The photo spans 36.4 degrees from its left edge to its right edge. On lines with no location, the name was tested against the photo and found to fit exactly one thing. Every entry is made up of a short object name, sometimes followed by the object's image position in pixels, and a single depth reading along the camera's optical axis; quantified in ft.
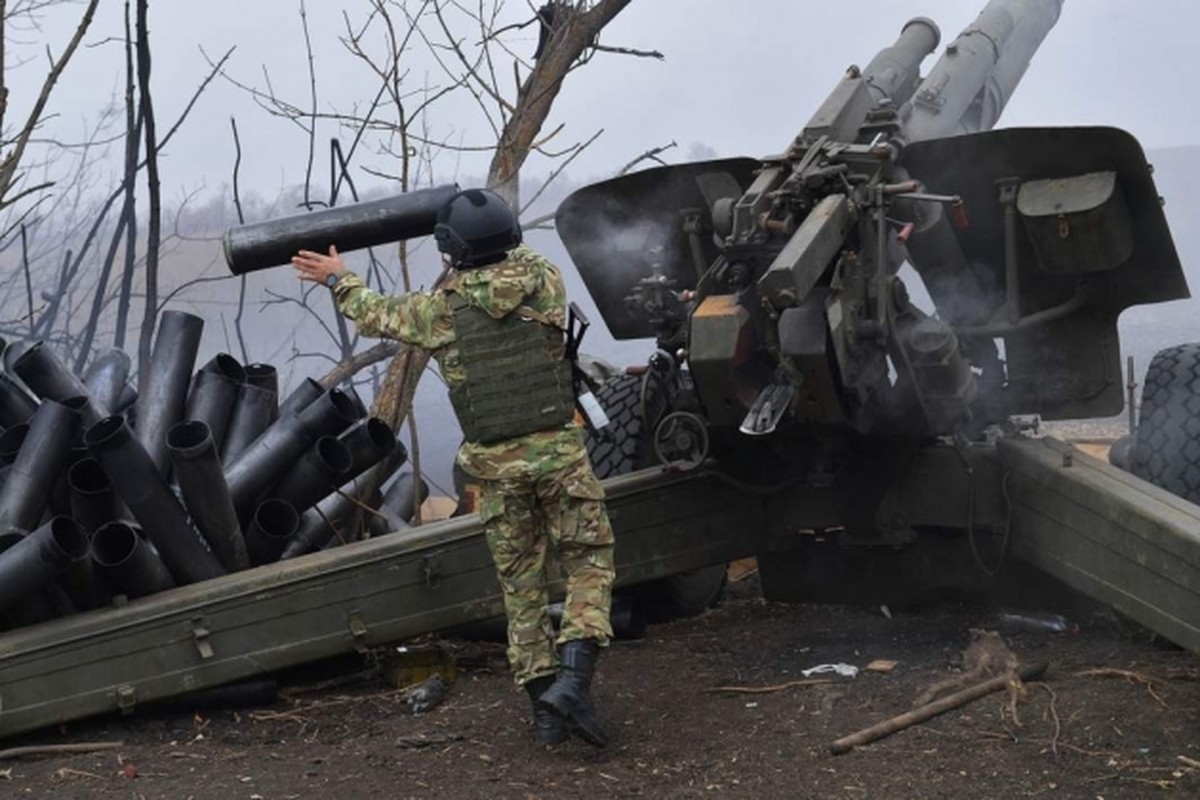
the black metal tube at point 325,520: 22.93
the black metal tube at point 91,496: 20.48
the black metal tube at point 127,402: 23.94
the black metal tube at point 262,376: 23.68
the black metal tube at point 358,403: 23.34
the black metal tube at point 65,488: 20.81
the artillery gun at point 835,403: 18.45
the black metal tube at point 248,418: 22.86
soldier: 17.69
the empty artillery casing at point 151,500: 19.45
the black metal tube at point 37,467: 20.27
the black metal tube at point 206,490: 19.77
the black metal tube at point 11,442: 21.57
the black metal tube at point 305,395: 23.57
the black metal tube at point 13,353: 22.91
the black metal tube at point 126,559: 19.61
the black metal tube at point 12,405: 22.47
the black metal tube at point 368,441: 21.89
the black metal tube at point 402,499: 27.02
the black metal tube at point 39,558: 18.95
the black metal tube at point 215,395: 22.76
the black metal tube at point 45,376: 22.26
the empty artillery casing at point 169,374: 22.54
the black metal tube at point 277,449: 21.71
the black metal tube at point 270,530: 21.54
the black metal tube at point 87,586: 19.61
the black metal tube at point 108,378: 23.95
